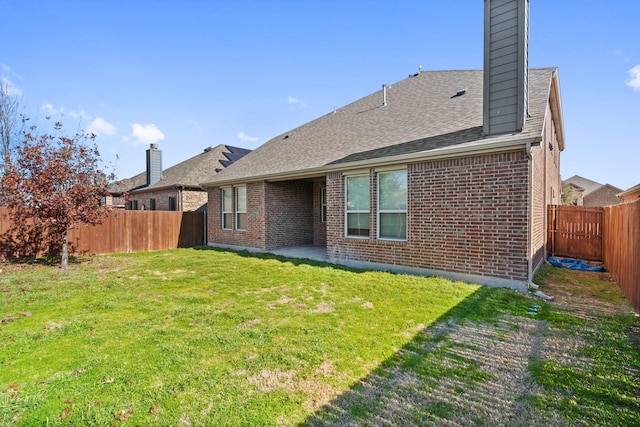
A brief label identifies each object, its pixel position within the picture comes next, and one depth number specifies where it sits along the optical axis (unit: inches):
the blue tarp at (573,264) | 332.5
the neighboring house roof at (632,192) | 413.5
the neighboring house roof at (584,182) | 1985.7
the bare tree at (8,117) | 660.1
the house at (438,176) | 243.3
